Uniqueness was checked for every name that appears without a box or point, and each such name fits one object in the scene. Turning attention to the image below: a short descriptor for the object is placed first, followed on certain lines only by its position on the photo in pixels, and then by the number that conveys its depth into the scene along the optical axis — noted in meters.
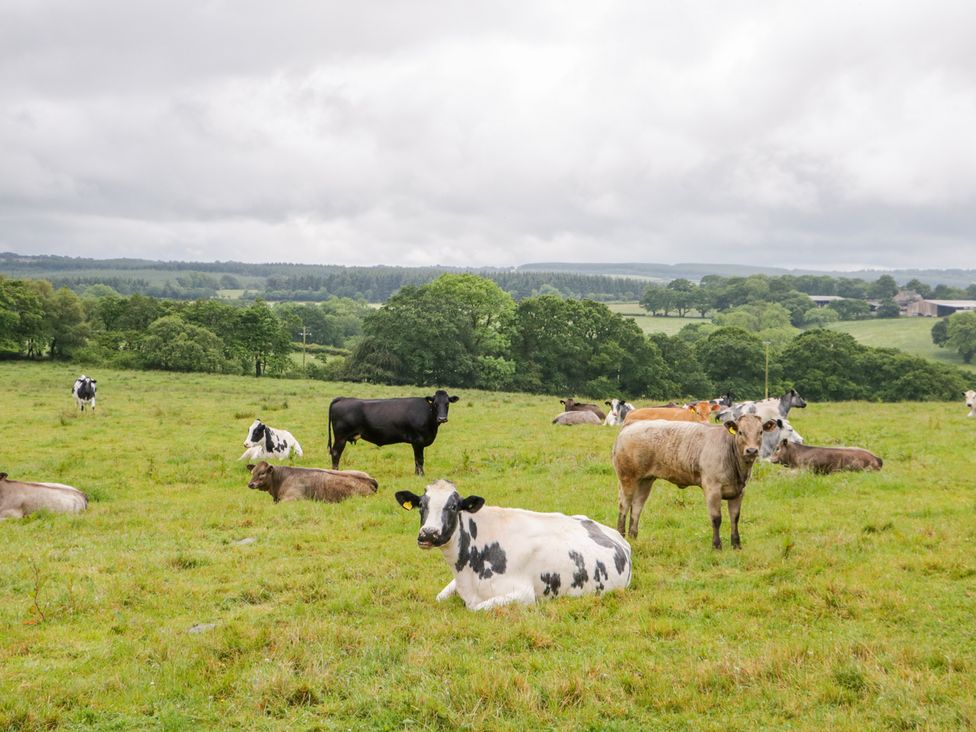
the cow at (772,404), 24.25
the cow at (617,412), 30.06
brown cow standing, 10.61
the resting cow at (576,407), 33.53
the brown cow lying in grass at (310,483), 15.98
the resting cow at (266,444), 20.97
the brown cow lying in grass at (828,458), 16.44
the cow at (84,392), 32.25
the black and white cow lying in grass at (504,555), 8.84
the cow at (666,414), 25.38
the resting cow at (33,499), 14.38
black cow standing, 19.31
